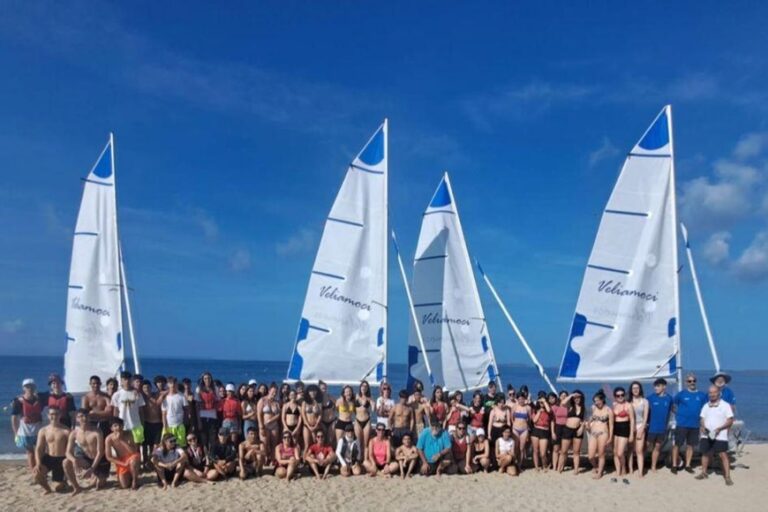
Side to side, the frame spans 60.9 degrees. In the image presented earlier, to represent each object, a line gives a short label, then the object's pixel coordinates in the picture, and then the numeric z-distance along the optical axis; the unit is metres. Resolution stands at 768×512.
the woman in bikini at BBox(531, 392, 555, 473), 10.74
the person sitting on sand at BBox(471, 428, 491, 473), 10.80
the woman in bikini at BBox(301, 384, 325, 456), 10.65
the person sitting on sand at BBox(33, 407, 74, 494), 9.39
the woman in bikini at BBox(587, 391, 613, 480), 10.44
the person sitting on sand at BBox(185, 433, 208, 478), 9.95
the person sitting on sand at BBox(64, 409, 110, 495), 9.40
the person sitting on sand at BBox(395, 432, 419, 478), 10.45
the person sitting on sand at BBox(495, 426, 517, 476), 10.64
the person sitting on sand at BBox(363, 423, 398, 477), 10.48
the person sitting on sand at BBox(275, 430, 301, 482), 10.18
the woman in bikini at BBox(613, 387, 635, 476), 10.38
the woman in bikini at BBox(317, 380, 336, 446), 10.99
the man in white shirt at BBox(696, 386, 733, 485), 9.96
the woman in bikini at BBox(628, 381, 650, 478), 10.38
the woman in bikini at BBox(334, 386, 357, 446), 10.86
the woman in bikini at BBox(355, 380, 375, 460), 10.86
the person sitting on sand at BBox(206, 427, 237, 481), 10.12
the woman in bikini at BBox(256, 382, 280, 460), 10.71
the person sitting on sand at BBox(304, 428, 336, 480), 10.35
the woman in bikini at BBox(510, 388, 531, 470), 10.77
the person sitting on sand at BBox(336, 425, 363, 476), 10.46
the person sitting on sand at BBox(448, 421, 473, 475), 10.74
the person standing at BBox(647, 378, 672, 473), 10.43
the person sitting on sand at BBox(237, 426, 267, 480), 10.30
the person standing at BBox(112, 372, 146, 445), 10.06
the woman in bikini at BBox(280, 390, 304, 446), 10.73
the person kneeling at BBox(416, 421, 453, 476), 10.57
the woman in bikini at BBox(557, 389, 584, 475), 10.60
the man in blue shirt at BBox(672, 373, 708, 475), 10.36
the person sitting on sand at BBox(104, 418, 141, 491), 9.59
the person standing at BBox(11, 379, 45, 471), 10.11
